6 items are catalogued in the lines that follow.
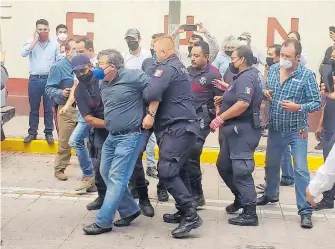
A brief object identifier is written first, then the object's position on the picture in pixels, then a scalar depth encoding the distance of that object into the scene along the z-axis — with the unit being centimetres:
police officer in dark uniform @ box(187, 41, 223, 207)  665
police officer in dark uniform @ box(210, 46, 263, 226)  619
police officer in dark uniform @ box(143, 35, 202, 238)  580
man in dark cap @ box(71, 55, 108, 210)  620
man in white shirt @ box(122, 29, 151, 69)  888
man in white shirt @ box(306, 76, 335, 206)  393
